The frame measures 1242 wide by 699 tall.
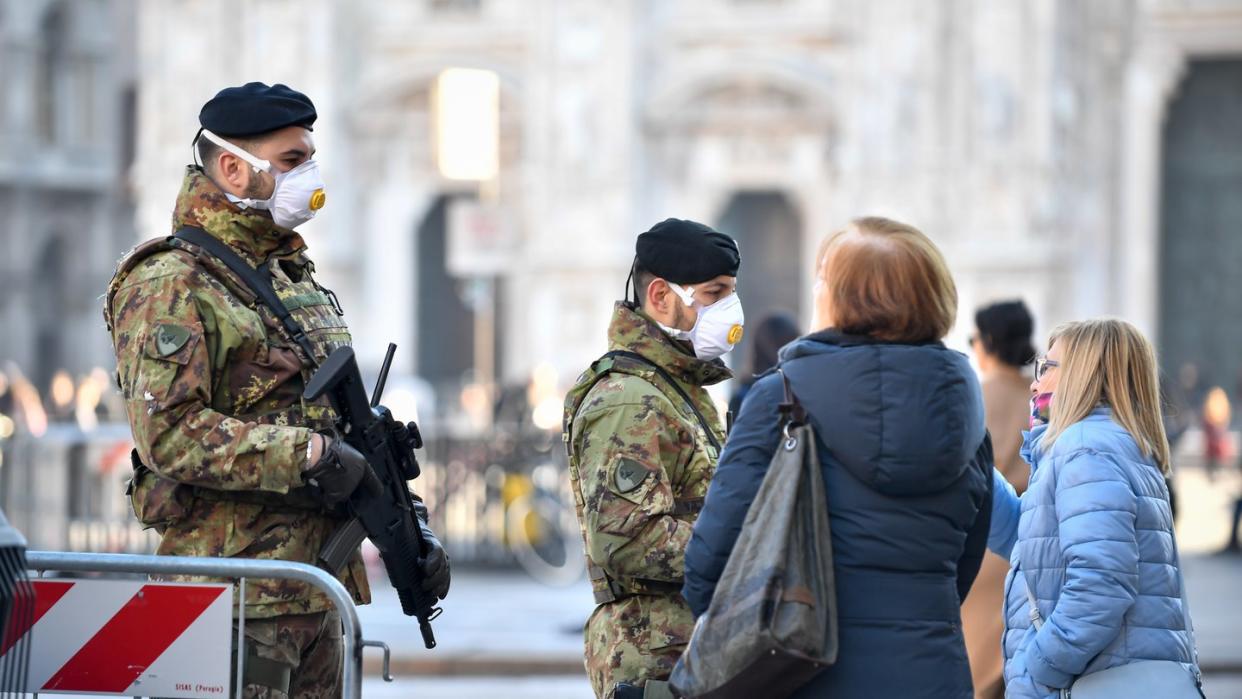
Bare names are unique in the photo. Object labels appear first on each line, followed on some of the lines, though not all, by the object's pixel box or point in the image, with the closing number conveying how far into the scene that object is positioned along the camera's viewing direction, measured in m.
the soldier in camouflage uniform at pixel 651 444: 8.96
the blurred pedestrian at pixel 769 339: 16.97
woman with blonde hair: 9.00
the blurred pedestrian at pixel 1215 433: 45.66
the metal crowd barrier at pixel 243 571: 8.79
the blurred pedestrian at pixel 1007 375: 13.78
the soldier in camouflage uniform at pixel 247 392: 8.72
